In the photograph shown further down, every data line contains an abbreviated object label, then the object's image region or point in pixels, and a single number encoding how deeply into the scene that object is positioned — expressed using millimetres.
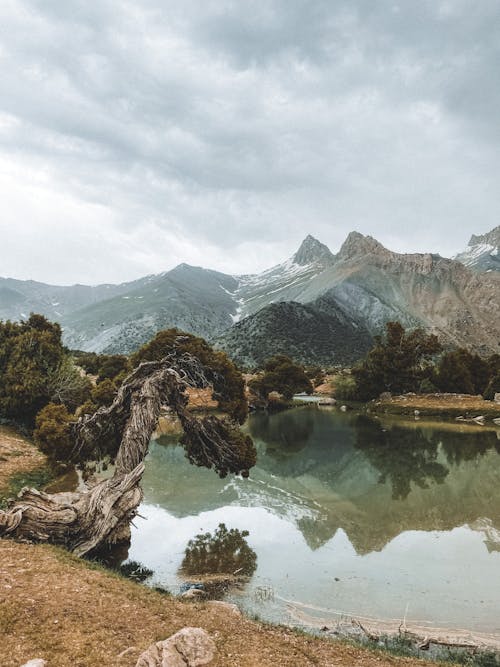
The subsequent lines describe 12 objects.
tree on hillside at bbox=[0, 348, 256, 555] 14953
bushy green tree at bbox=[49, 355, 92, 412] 36969
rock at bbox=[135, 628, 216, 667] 7438
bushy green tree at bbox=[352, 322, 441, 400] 68688
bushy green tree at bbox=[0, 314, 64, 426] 35000
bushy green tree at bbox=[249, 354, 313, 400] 75875
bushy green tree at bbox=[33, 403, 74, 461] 22391
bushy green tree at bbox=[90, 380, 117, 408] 34781
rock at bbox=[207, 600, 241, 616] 11345
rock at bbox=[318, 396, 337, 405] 78025
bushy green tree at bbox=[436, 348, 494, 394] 67562
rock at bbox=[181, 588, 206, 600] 13162
